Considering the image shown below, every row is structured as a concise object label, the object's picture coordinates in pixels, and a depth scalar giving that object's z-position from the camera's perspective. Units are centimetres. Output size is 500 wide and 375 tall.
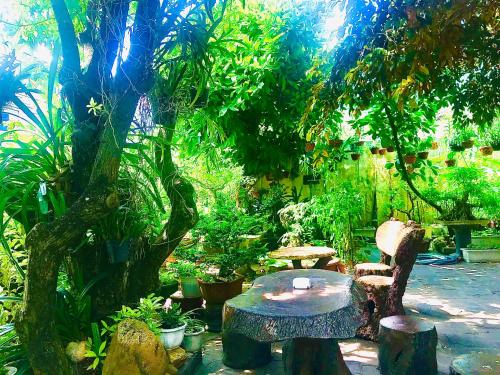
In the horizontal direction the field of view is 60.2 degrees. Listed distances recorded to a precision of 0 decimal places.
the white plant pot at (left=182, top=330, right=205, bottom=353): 344
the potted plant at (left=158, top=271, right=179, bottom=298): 416
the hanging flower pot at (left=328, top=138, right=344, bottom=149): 552
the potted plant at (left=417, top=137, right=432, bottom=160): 640
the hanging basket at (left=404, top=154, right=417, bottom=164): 629
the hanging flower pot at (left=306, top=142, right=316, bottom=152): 604
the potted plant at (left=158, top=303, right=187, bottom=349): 318
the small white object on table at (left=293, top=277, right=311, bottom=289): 292
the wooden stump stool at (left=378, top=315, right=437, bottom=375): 289
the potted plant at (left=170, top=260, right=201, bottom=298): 426
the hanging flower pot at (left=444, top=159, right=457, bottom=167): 755
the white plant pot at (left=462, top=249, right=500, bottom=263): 732
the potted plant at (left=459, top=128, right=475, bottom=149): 683
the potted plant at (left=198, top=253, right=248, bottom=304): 420
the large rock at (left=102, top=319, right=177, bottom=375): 266
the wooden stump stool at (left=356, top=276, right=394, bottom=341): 385
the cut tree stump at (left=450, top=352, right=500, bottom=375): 207
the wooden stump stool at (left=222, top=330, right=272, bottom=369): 338
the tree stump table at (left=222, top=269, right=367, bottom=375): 226
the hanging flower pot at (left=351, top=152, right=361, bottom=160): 692
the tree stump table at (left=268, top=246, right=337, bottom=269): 454
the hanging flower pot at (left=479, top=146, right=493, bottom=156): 700
